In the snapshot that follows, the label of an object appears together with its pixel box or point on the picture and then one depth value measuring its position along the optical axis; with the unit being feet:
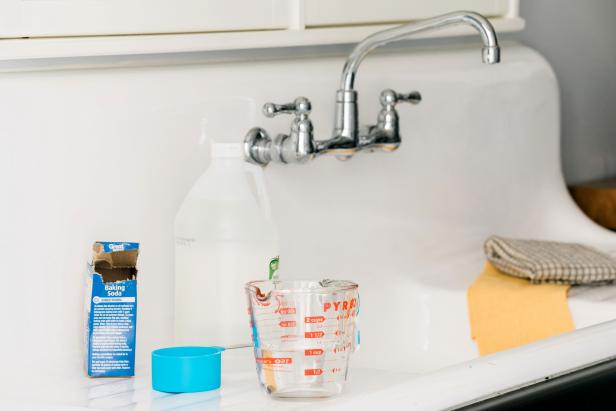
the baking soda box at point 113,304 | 5.51
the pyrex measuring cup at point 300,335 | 5.11
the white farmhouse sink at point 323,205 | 5.43
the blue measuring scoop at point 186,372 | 5.25
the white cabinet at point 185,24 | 5.61
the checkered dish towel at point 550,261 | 6.59
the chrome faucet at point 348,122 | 6.03
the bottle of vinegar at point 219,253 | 5.84
